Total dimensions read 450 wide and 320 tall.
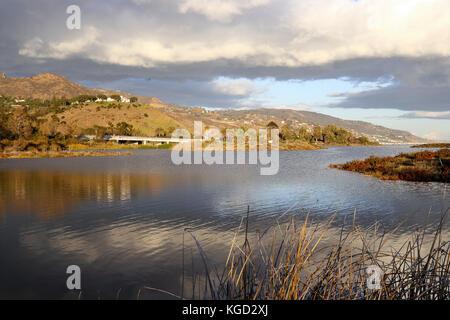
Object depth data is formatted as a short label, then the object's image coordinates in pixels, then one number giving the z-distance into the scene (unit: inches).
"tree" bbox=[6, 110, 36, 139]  3195.9
